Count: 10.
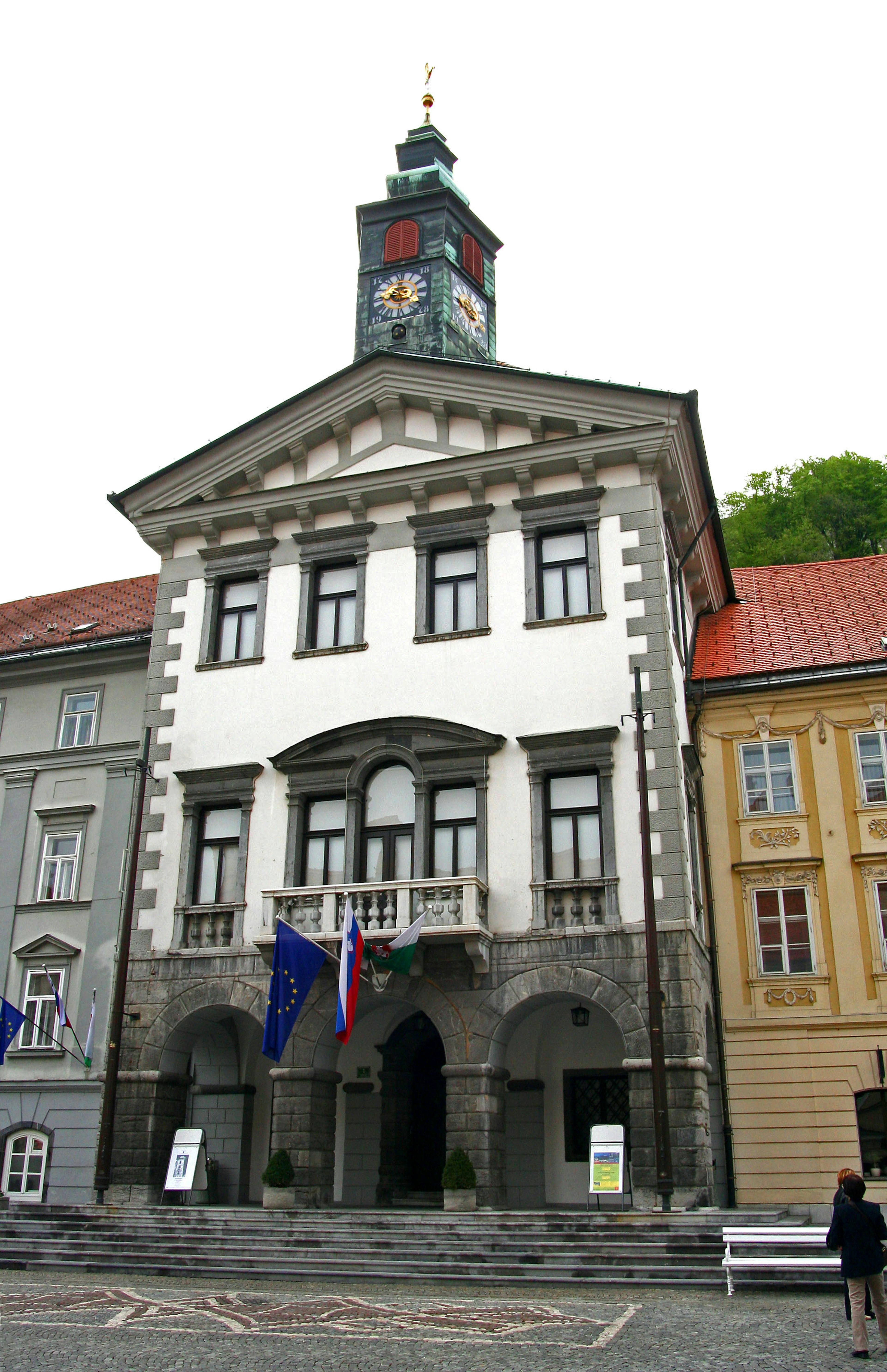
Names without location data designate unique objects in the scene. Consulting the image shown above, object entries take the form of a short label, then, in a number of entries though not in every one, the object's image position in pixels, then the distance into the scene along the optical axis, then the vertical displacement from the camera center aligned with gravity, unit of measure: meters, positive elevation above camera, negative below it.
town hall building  21.36 +7.02
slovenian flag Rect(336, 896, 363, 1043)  19.94 +3.17
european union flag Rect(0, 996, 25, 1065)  24.75 +2.94
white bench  14.20 -0.65
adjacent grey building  25.44 +6.62
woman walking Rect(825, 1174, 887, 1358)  10.95 -0.56
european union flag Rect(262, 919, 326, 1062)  20.83 +3.19
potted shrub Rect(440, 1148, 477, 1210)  20.02 -0.04
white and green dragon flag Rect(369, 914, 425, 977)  20.56 +3.60
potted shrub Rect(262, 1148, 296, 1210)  21.08 -0.07
